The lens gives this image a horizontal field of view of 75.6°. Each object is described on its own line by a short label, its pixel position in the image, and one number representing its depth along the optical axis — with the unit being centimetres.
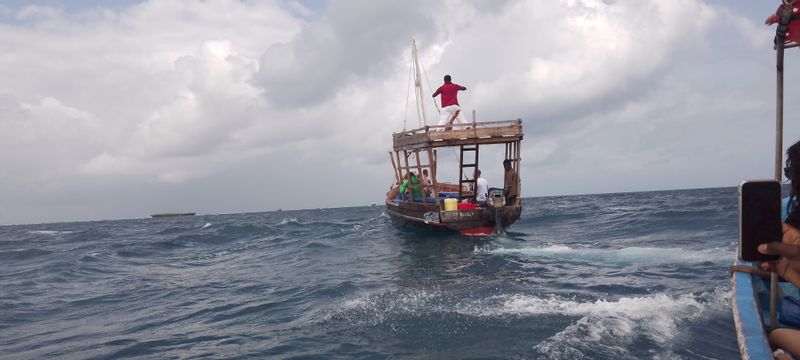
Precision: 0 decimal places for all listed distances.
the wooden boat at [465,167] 1570
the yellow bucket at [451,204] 1605
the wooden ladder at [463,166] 1706
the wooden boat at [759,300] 379
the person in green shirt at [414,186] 1925
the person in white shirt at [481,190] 1696
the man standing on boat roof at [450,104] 1633
